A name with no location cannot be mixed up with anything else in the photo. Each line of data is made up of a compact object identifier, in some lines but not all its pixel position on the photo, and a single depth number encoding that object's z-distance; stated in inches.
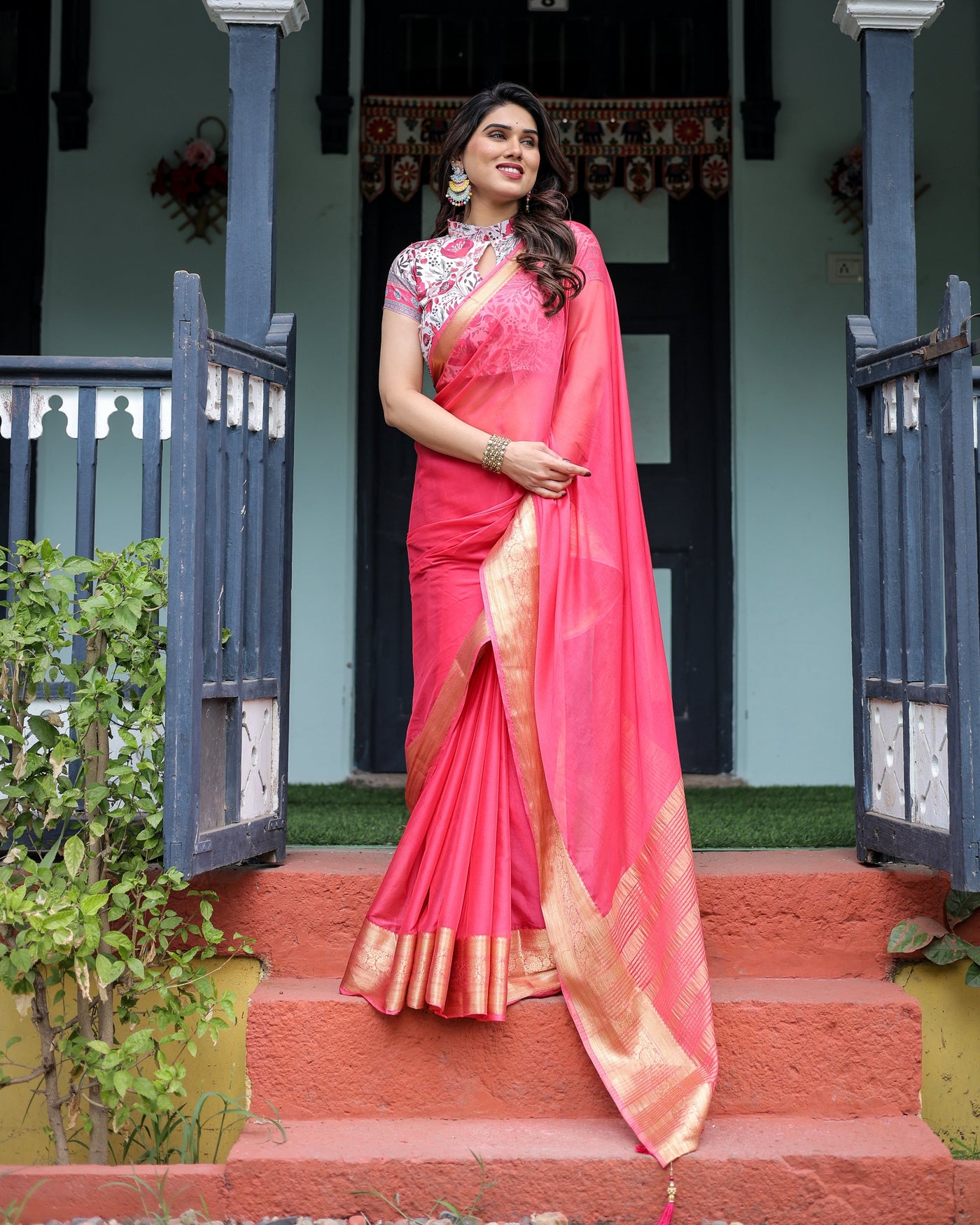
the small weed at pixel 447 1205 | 91.5
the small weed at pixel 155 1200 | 92.0
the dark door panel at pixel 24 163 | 193.2
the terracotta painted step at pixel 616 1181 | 91.4
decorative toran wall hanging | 193.6
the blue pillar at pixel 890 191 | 122.0
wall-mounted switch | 194.9
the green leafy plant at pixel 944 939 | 110.0
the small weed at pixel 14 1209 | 92.4
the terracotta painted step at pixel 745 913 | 112.7
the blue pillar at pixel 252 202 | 120.3
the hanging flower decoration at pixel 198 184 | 190.7
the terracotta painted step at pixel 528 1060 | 101.3
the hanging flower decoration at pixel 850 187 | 191.2
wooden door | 195.0
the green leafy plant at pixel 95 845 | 96.9
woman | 100.0
